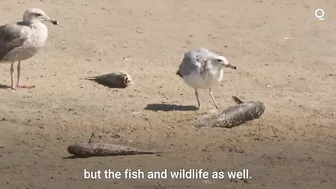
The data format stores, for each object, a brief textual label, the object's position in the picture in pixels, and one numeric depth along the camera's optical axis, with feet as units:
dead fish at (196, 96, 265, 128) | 56.85
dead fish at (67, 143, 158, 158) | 51.16
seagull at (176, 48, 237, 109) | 60.03
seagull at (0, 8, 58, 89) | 66.69
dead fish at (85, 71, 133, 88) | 66.49
